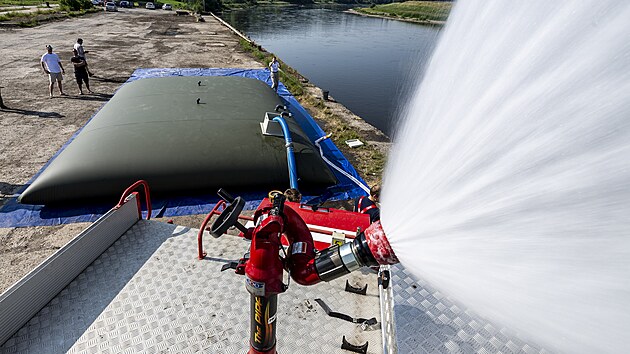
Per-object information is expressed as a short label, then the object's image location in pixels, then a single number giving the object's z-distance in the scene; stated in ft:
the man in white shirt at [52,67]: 39.47
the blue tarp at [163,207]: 20.68
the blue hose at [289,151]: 22.18
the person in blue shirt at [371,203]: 17.61
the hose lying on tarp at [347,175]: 26.12
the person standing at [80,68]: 41.27
